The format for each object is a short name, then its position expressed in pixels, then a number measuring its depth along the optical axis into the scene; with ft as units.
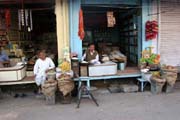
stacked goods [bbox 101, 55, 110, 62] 16.91
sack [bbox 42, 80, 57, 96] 13.48
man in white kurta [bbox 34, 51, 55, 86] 15.02
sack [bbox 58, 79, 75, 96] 13.74
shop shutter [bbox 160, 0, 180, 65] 17.50
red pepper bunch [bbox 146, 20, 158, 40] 16.64
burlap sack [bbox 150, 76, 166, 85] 14.93
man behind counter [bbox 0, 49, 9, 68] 16.34
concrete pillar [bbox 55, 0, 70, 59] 15.93
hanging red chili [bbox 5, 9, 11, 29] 16.66
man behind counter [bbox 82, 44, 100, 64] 16.50
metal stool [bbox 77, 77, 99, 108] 13.53
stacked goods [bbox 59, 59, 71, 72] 14.87
